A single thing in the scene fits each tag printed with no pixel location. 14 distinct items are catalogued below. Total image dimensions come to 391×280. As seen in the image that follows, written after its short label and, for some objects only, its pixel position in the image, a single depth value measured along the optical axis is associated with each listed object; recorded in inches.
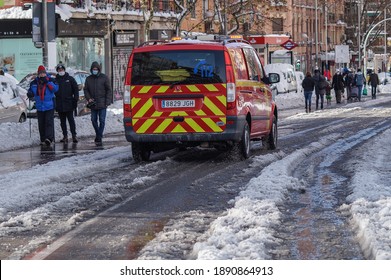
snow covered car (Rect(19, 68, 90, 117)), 1368.1
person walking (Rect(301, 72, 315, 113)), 1836.9
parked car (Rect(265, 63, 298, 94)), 2859.3
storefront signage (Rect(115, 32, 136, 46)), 2257.6
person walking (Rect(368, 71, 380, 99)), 2659.9
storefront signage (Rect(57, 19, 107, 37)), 2046.0
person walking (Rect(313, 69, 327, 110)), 1974.7
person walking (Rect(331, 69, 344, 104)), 2294.5
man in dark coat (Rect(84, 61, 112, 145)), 1007.6
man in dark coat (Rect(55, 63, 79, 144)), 1030.4
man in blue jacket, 992.9
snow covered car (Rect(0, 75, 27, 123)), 1189.1
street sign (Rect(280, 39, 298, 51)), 2444.6
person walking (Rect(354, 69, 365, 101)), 2367.1
